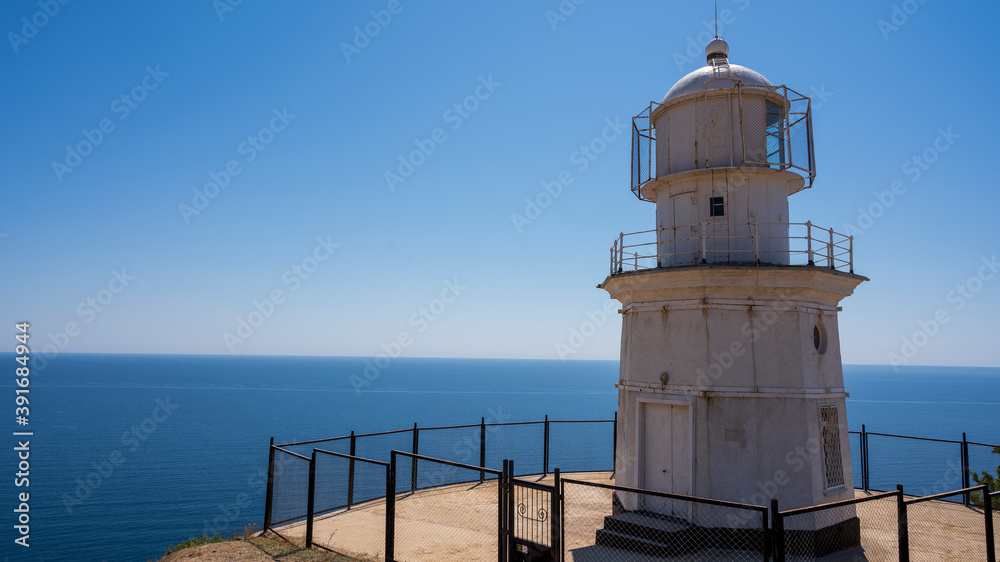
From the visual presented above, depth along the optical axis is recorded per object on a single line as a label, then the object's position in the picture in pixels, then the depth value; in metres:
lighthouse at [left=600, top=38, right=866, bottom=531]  10.85
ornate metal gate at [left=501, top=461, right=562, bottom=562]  8.29
